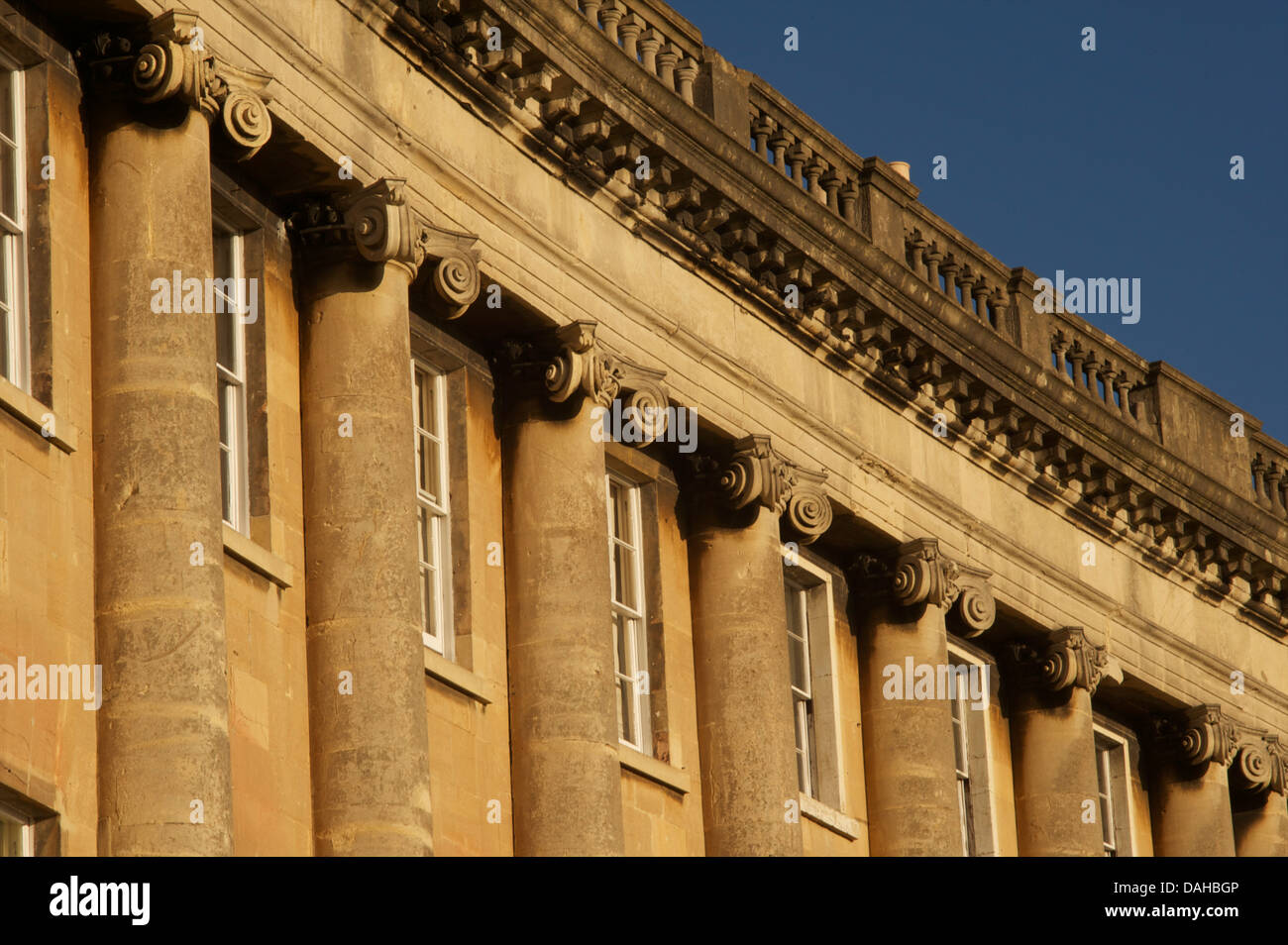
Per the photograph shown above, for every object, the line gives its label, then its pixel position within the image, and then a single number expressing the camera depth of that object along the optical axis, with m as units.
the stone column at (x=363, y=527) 19.98
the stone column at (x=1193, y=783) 31.50
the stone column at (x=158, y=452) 17.78
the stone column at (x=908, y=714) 27.14
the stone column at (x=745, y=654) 24.61
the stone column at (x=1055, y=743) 29.45
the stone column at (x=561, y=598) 22.27
